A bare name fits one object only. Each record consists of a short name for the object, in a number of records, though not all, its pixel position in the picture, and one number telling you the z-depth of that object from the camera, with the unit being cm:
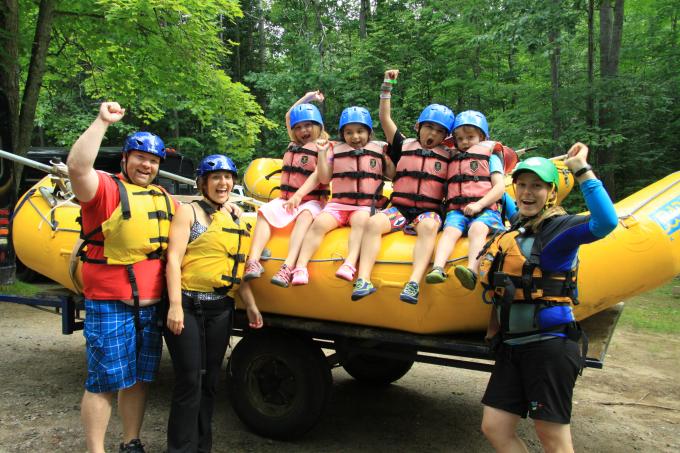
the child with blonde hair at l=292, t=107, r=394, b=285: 415
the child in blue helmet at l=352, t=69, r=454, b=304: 378
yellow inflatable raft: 330
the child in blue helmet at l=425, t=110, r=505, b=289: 352
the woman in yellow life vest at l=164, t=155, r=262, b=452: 344
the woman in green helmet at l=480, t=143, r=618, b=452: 269
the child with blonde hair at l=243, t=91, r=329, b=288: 398
